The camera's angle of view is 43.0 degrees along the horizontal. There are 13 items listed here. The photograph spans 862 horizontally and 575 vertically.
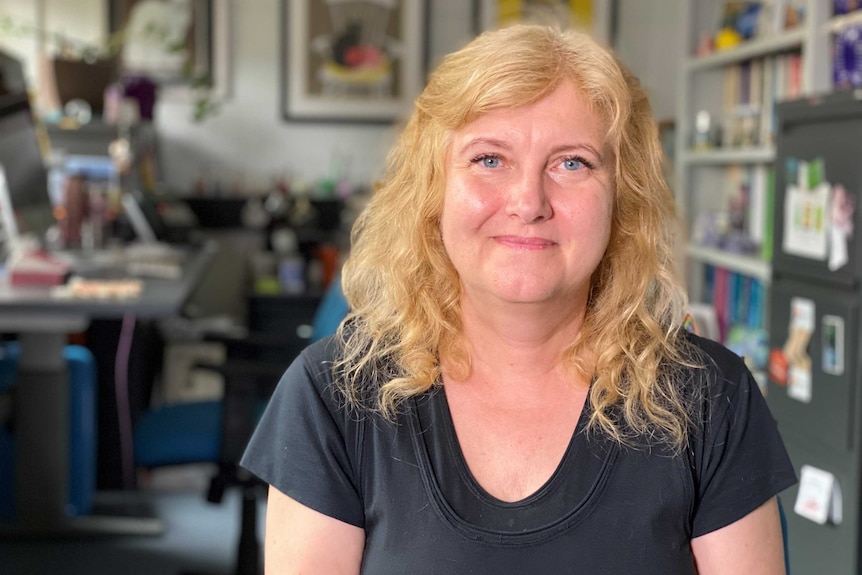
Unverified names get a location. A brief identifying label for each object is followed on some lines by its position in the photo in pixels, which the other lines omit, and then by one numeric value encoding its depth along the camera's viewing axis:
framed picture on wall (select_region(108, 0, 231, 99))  5.56
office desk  3.33
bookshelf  3.28
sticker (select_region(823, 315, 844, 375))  2.43
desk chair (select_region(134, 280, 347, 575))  2.75
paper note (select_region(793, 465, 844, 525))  2.46
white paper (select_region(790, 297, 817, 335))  2.57
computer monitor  3.65
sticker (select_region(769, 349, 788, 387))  2.72
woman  1.23
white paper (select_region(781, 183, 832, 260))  2.53
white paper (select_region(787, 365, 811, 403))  2.59
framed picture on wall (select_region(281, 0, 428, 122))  5.75
